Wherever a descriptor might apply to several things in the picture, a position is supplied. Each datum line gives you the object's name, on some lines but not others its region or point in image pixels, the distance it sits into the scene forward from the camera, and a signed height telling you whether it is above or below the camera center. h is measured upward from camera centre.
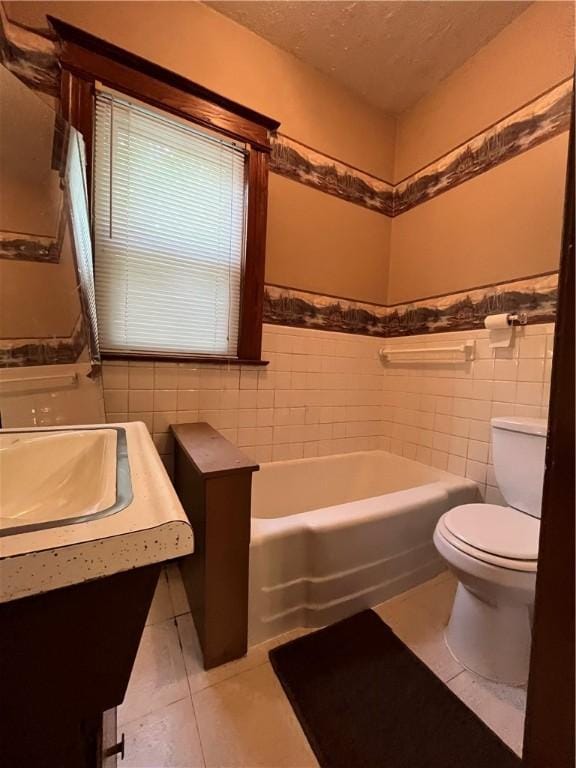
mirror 1.12 +0.47
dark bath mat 0.90 -1.04
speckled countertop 0.35 -0.22
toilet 1.08 -0.65
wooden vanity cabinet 0.39 -0.40
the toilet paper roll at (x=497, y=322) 1.64 +0.29
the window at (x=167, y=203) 1.50 +0.85
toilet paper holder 1.61 +0.31
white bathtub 1.25 -0.77
